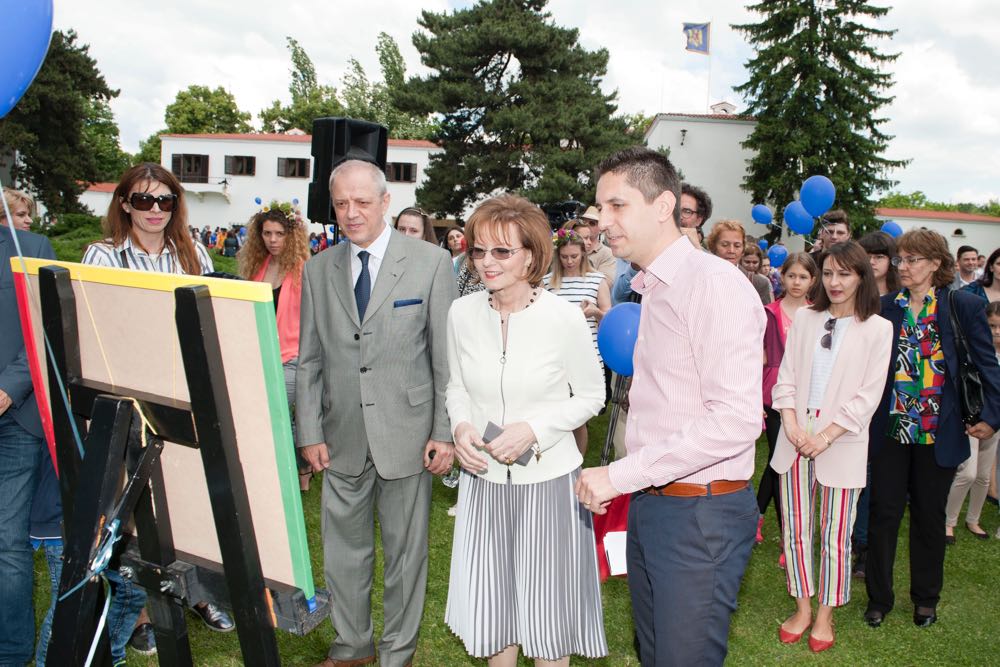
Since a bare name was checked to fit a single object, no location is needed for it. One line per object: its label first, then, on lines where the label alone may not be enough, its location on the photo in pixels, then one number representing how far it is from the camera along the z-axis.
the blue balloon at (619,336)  3.97
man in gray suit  2.90
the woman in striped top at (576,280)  5.52
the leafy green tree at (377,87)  53.50
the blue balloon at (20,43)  1.85
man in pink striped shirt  1.77
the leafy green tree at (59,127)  24.83
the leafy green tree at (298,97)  54.44
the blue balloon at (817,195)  7.34
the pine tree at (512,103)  24.41
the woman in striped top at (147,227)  2.93
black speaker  5.07
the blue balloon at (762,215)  10.49
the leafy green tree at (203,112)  53.75
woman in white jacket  2.52
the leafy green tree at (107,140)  54.09
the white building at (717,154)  34.75
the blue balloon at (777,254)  10.23
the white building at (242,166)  42.03
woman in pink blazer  3.33
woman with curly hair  4.77
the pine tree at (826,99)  28.38
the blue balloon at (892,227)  8.88
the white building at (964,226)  38.94
